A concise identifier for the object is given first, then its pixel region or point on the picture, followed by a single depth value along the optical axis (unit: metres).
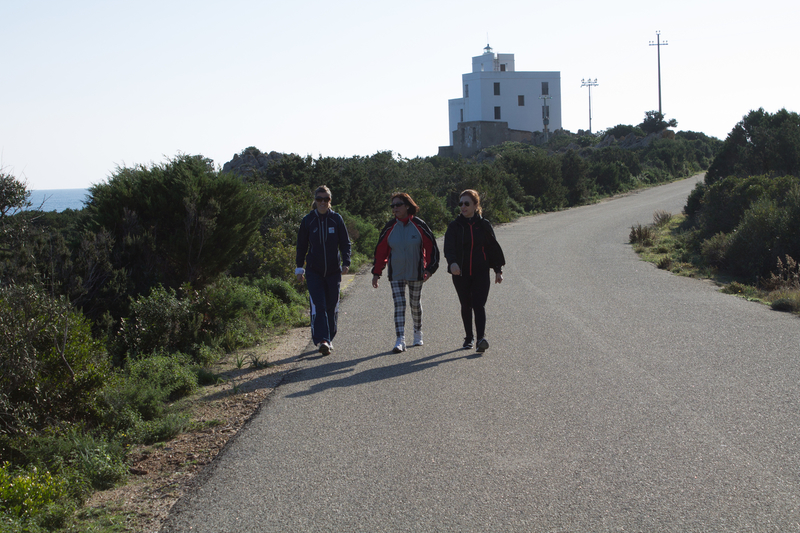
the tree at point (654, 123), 78.50
